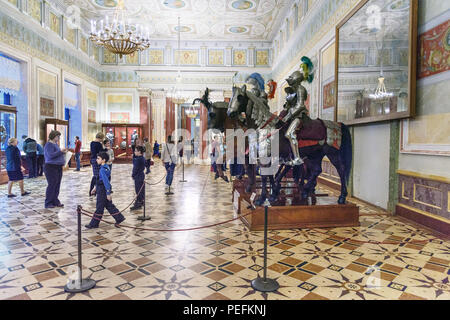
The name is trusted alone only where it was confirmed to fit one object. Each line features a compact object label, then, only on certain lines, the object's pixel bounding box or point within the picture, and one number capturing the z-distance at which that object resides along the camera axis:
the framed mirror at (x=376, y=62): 5.15
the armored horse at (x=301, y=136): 5.26
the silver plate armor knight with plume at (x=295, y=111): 5.21
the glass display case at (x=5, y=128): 9.53
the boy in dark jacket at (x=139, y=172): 6.50
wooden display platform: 4.96
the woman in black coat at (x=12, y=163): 7.37
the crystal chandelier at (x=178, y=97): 15.78
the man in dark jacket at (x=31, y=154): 10.97
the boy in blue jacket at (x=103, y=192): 4.99
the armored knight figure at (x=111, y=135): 18.97
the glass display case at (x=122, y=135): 19.00
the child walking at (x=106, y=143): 7.81
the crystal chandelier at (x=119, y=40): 8.95
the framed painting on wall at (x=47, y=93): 12.44
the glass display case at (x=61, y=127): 12.33
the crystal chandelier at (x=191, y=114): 17.12
